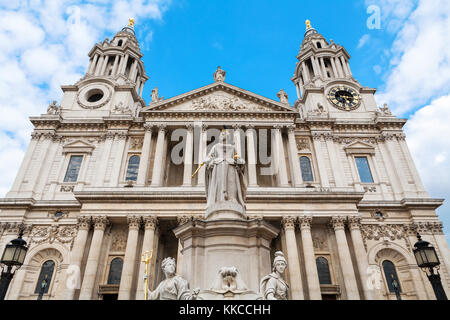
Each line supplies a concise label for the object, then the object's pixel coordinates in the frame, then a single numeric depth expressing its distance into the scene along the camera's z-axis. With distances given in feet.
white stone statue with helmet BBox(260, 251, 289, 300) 20.05
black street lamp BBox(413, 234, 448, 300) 32.68
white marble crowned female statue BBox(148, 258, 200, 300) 20.25
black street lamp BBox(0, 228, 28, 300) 31.04
